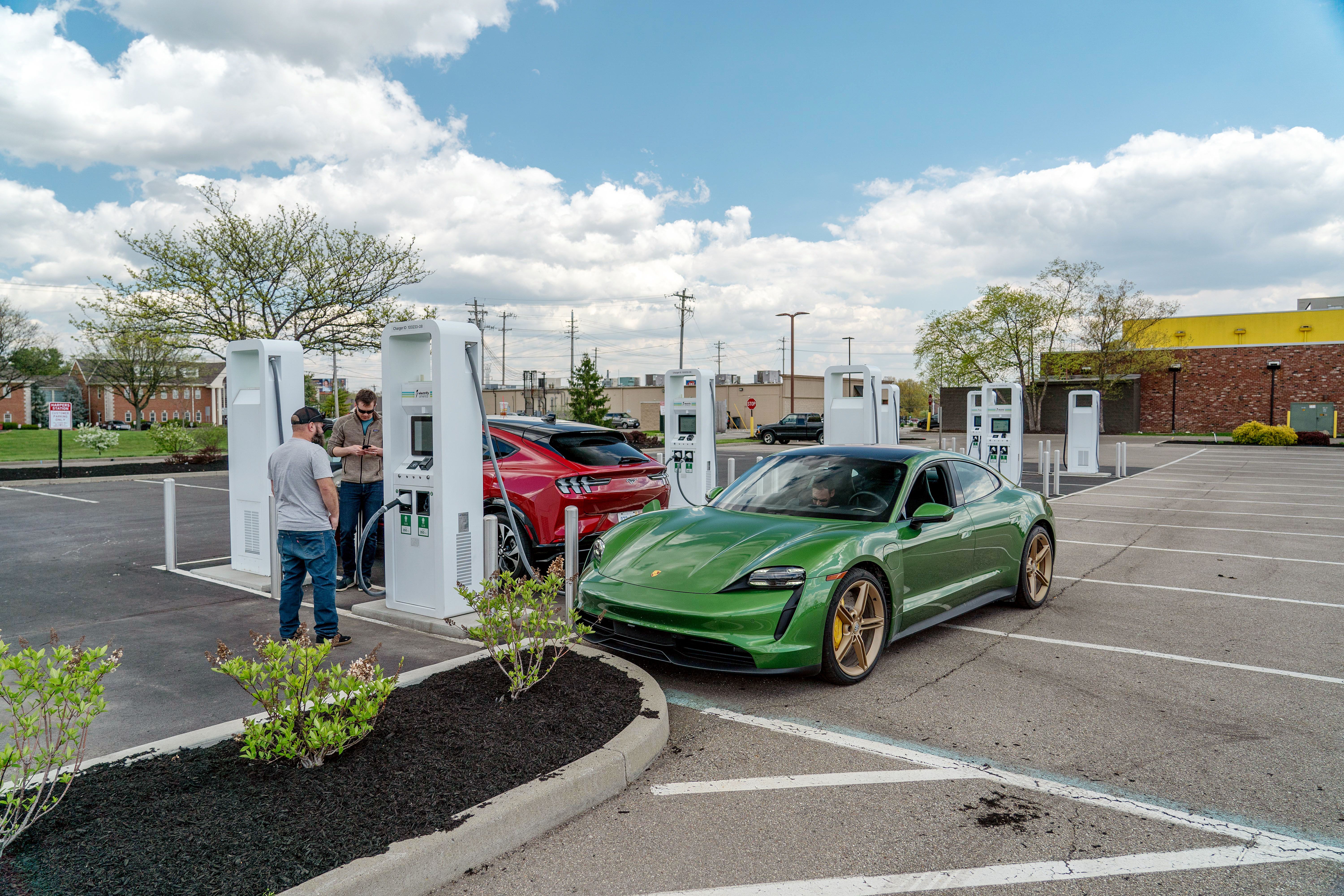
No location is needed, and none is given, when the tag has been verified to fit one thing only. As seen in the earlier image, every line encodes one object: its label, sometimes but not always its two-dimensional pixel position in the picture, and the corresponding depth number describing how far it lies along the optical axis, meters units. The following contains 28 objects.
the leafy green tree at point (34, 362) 58.56
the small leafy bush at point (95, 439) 26.55
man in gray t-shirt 5.23
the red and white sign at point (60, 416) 18.81
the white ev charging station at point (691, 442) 12.04
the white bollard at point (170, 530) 8.45
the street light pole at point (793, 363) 53.41
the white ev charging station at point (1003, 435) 17.77
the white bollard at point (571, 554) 5.96
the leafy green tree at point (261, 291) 25.33
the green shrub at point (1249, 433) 37.38
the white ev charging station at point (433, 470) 6.12
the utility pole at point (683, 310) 63.66
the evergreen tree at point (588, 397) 43.78
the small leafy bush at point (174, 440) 25.17
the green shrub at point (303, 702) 3.23
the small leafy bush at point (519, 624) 4.22
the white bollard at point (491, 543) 6.28
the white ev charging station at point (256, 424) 7.69
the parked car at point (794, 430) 44.34
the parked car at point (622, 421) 48.97
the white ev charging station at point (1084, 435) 22.41
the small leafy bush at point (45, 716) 2.59
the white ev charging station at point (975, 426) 18.41
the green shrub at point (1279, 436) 36.06
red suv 7.51
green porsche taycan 4.53
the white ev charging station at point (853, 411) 12.88
